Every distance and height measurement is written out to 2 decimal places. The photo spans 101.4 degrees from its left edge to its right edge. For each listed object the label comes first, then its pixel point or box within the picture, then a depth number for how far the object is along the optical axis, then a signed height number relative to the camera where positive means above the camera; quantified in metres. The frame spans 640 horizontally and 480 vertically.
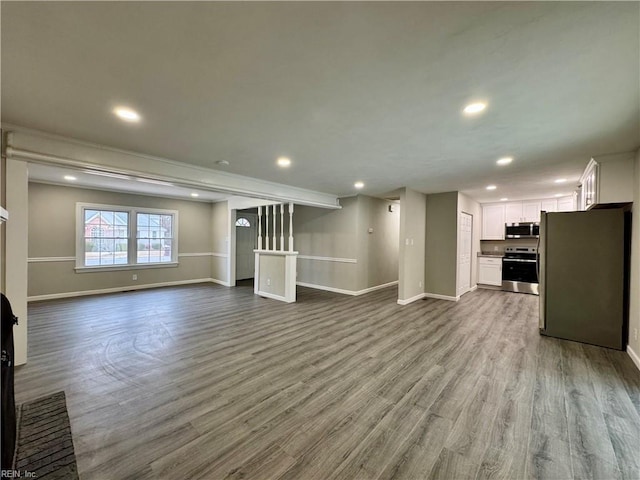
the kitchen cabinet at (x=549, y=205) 6.59 +0.92
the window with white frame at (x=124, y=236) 6.14 -0.01
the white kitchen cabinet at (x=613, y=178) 3.28 +0.82
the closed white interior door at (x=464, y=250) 6.16 -0.26
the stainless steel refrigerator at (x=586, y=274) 3.45 -0.47
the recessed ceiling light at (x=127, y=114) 2.25 +1.09
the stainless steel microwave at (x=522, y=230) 6.74 +0.28
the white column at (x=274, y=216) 6.69 +0.55
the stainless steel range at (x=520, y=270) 6.58 -0.78
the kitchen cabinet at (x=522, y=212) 6.80 +0.77
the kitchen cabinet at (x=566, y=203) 6.41 +0.93
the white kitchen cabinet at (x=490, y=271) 7.13 -0.86
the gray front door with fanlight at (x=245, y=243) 8.65 -0.20
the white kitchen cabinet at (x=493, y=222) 7.34 +0.52
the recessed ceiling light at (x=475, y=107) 2.11 +1.09
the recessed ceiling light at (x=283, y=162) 3.61 +1.08
